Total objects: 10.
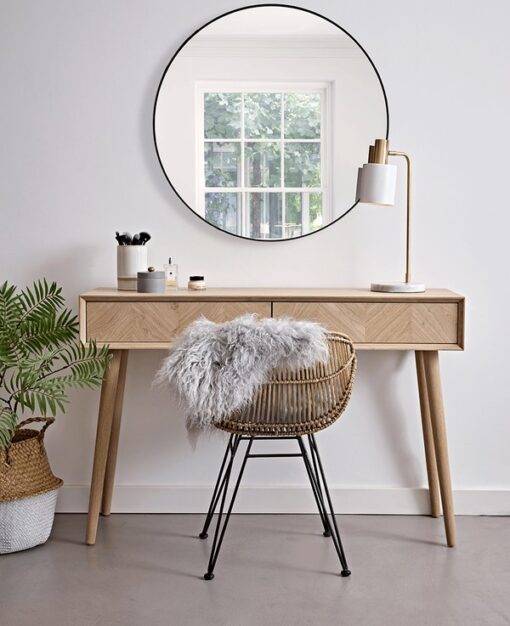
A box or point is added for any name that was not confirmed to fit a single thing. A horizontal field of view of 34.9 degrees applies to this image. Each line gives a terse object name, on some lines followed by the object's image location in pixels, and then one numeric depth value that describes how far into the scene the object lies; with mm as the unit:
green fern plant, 2598
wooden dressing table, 2691
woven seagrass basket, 2658
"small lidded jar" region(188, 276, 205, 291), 2870
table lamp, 2803
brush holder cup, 2873
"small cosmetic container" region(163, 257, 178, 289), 2953
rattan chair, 2385
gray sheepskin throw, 2287
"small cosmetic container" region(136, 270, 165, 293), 2775
